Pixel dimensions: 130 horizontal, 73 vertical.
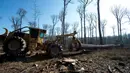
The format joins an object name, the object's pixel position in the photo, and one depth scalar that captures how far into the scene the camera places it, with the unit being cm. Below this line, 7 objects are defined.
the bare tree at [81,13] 2040
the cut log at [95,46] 737
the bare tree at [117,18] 2378
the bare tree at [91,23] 2583
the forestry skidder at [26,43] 529
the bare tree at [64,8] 1280
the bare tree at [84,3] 1567
